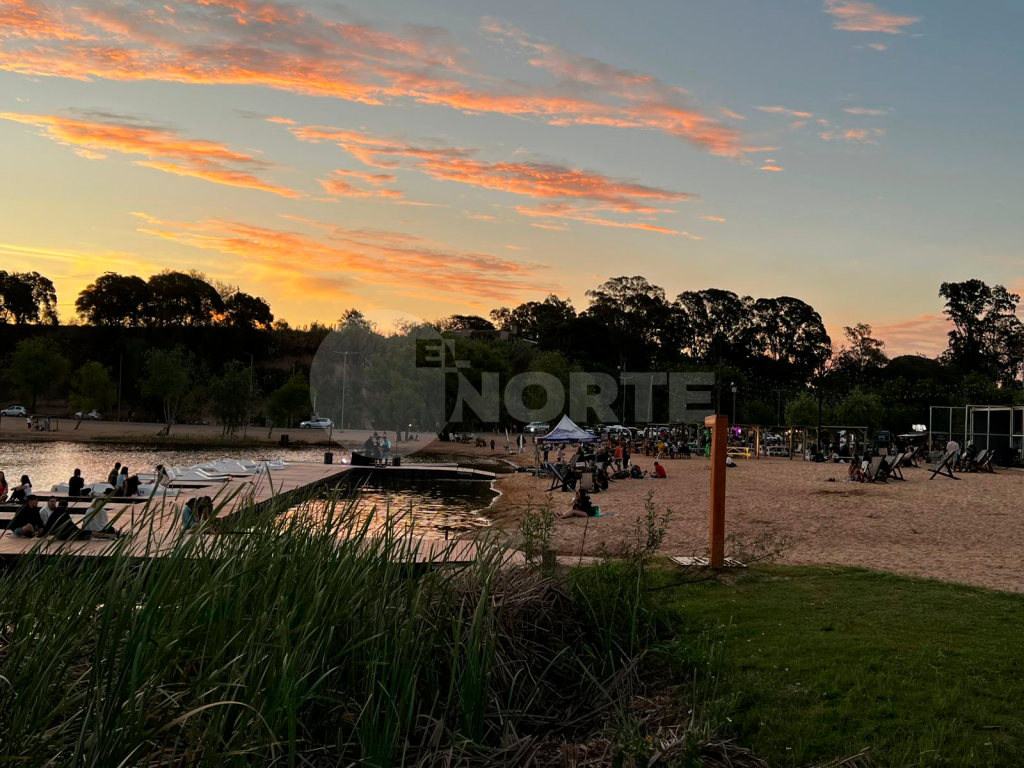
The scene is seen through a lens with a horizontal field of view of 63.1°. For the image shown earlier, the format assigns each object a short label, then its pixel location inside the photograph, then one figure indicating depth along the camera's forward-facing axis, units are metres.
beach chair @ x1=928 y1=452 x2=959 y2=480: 25.22
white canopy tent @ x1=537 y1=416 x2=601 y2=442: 33.34
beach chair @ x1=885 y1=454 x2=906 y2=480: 24.79
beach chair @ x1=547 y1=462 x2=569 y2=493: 24.00
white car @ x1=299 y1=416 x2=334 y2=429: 69.06
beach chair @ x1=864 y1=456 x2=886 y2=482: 24.28
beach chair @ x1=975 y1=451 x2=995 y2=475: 27.78
